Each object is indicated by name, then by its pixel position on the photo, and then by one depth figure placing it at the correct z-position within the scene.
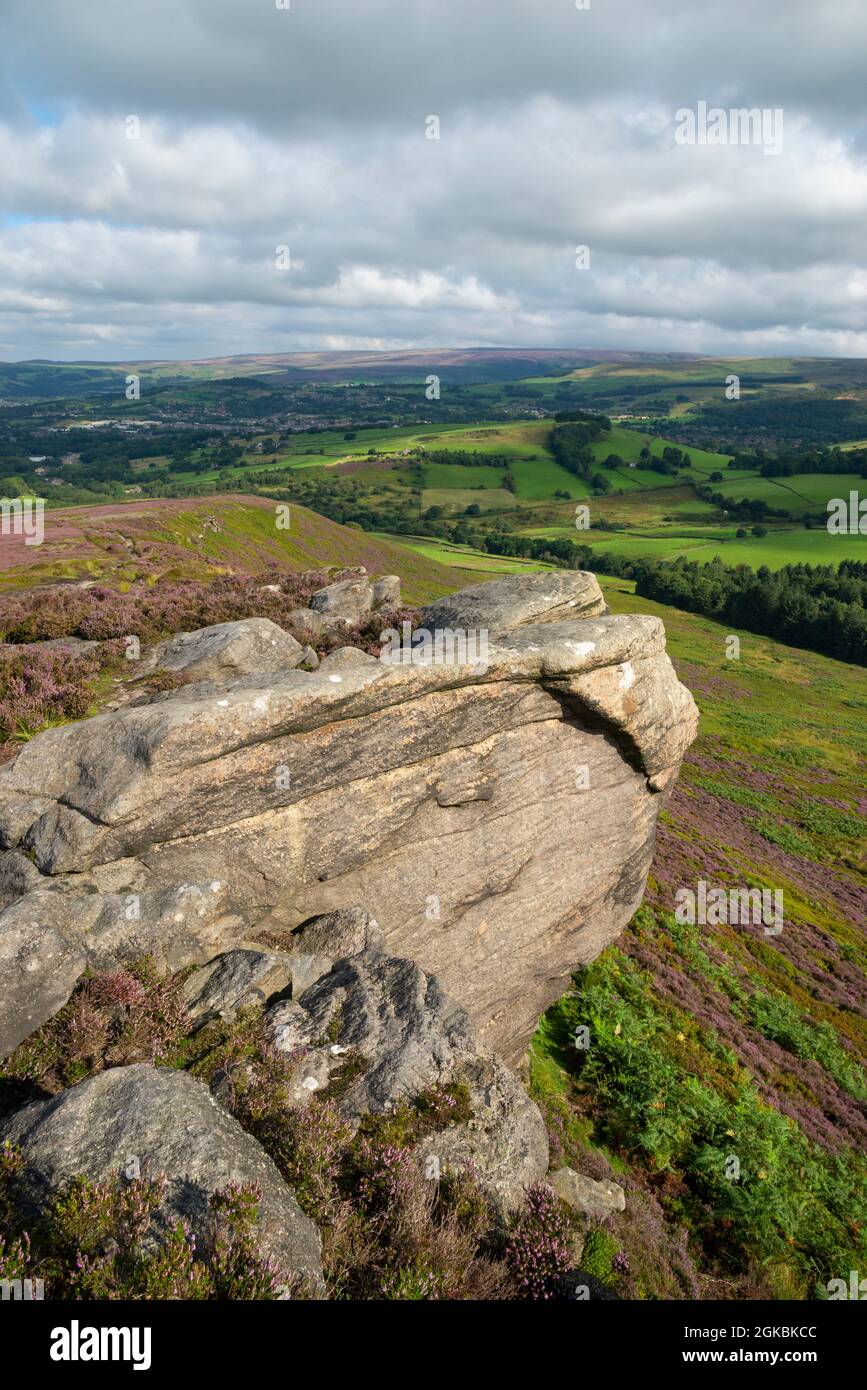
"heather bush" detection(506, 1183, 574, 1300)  8.60
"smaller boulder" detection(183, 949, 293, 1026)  11.37
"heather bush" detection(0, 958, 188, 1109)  9.50
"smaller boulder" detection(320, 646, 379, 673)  18.64
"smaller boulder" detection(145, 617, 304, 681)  18.62
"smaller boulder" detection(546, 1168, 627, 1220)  13.27
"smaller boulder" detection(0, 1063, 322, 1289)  7.53
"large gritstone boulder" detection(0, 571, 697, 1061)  12.51
